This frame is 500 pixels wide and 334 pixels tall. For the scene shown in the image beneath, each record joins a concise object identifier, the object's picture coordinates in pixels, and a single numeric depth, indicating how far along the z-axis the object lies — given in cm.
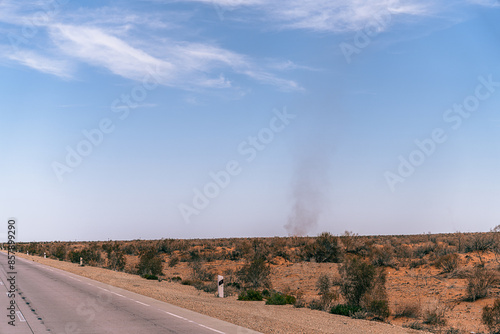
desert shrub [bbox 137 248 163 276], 3812
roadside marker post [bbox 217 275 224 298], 2397
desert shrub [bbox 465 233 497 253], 3556
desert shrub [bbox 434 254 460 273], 2858
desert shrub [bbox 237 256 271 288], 2989
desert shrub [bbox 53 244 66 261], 6334
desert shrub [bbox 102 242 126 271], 4627
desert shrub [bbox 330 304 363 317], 1869
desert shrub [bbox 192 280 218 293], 2731
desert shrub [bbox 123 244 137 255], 6731
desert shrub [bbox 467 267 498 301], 2148
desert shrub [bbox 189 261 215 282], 3534
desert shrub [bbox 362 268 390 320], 1848
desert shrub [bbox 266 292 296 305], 2164
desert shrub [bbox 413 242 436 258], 3734
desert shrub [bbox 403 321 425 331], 1628
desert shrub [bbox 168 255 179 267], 4769
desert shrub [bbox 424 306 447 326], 1750
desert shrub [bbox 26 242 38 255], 7619
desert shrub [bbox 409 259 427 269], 3215
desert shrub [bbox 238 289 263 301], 2311
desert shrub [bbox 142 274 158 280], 3459
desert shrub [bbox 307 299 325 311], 2035
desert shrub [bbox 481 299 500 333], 1614
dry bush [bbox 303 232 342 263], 4025
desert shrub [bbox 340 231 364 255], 4122
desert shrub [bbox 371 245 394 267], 3252
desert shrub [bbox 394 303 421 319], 1932
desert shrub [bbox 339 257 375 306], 2103
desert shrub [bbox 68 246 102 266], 5343
